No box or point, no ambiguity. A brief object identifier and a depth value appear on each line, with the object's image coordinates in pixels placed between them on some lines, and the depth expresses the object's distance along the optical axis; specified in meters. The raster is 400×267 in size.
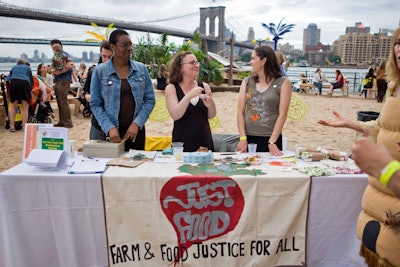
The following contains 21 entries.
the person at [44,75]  6.96
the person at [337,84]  12.81
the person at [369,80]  12.33
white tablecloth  1.84
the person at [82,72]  10.67
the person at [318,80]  13.69
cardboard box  2.19
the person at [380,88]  10.68
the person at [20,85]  5.87
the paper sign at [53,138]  2.06
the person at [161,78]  11.56
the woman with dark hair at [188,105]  2.47
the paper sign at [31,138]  2.07
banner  1.84
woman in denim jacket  2.36
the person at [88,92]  2.59
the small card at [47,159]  1.87
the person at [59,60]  5.62
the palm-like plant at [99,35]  7.66
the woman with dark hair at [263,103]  2.43
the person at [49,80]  9.35
